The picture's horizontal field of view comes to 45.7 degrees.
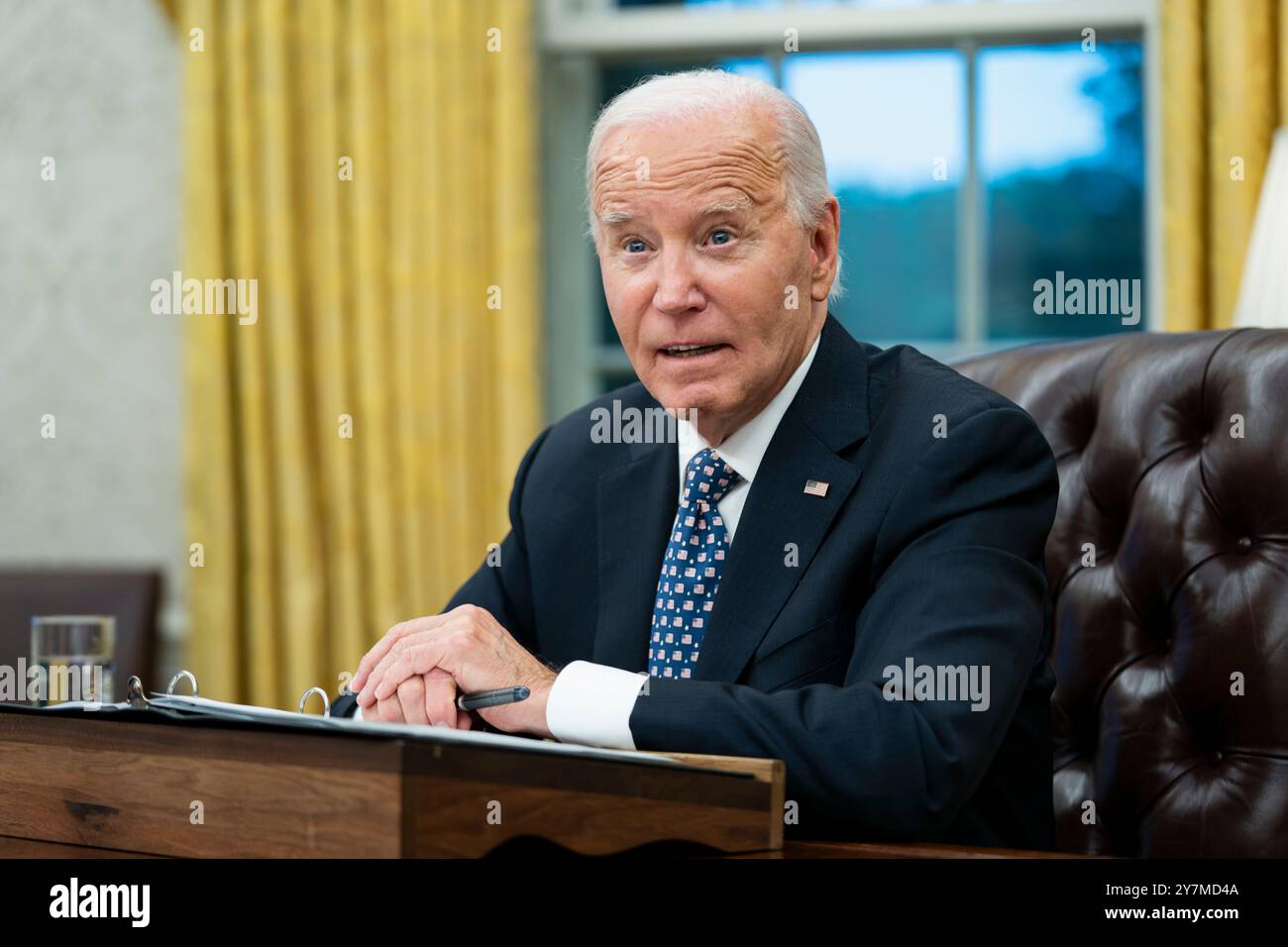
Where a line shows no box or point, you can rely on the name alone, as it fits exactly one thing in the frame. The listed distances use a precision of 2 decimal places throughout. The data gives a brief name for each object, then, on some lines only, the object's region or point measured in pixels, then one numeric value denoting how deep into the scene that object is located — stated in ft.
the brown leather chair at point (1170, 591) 5.71
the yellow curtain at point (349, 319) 11.48
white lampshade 8.16
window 11.53
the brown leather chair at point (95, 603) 9.78
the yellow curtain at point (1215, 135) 9.93
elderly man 4.44
